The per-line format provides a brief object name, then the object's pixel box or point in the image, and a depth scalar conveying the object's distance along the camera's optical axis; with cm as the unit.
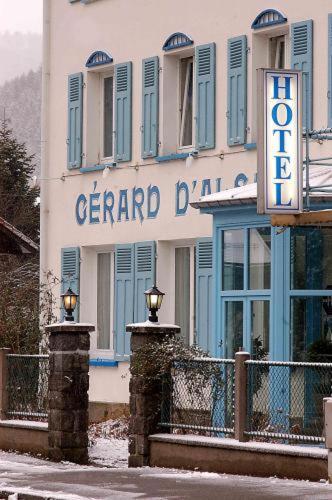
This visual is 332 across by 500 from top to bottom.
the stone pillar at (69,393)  2169
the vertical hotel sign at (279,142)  1981
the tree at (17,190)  5269
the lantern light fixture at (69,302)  2217
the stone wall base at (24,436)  2231
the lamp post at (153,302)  2042
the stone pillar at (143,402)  2005
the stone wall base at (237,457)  1736
